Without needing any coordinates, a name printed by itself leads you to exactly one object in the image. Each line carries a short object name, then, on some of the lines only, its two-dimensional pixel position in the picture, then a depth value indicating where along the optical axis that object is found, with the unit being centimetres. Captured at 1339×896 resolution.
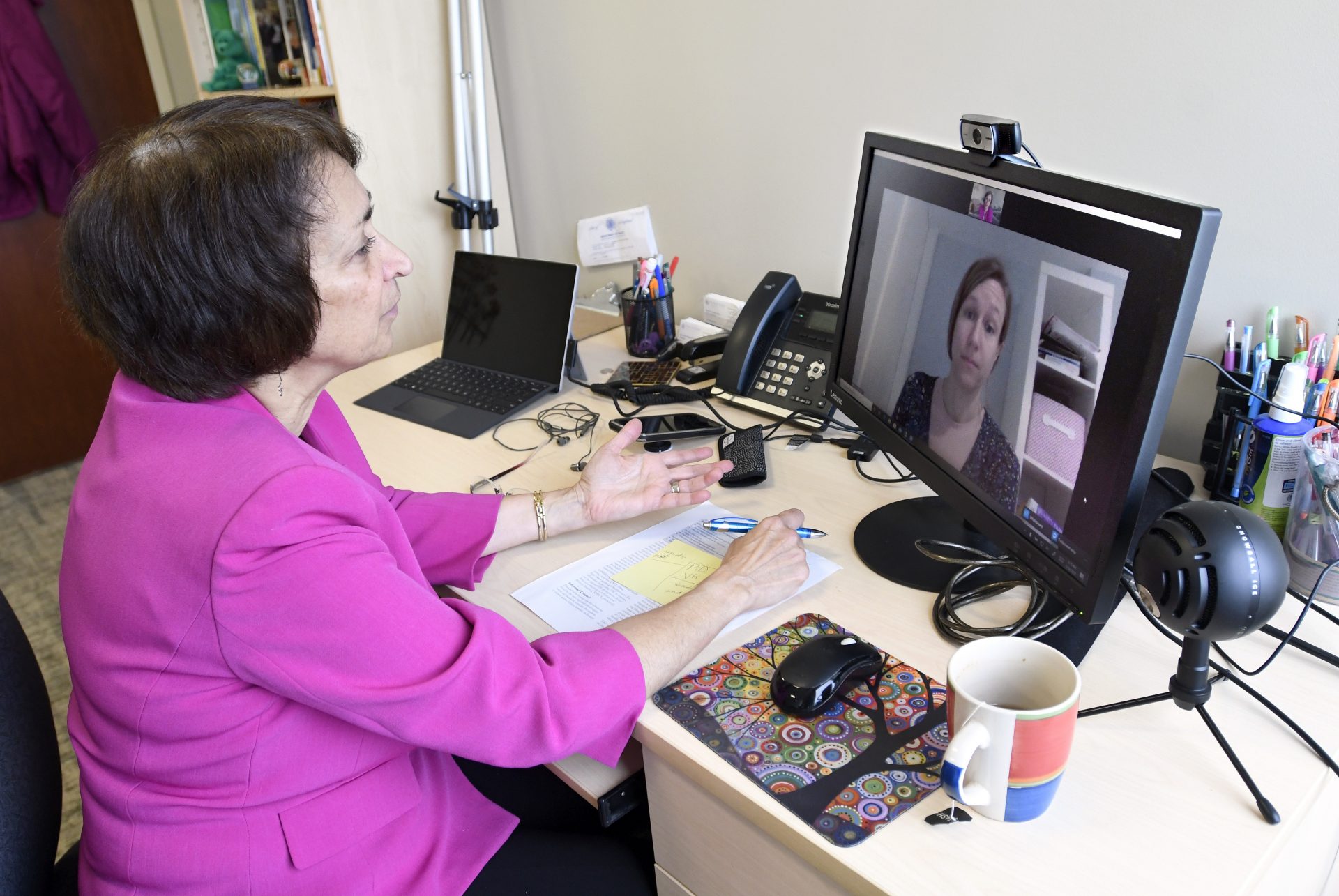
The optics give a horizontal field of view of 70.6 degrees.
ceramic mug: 66
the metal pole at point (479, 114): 192
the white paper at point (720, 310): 173
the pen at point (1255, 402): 104
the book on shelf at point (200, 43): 242
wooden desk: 67
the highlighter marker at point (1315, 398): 99
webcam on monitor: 84
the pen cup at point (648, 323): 174
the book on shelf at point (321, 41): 184
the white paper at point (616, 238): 194
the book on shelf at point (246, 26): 235
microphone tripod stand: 71
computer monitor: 70
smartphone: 139
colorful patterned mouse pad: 74
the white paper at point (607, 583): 101
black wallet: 125
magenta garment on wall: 275
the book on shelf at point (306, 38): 214
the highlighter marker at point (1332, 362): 99
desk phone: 147
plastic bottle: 97
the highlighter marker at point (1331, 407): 98
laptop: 158
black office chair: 85
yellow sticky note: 105
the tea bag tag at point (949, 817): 71
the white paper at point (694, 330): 173
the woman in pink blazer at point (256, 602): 77
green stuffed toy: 240
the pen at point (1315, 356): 100
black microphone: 65
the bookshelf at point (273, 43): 207
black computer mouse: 83
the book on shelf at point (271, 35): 228
